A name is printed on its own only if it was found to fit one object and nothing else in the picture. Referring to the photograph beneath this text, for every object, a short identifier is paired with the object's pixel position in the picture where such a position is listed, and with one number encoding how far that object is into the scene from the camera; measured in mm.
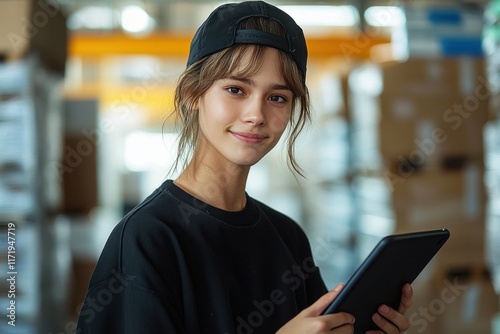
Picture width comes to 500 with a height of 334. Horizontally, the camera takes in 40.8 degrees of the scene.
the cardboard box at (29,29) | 3391
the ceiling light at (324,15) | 8898
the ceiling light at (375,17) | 8202
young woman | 1081
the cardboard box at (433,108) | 4469
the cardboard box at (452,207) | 4359
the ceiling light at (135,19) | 9680
